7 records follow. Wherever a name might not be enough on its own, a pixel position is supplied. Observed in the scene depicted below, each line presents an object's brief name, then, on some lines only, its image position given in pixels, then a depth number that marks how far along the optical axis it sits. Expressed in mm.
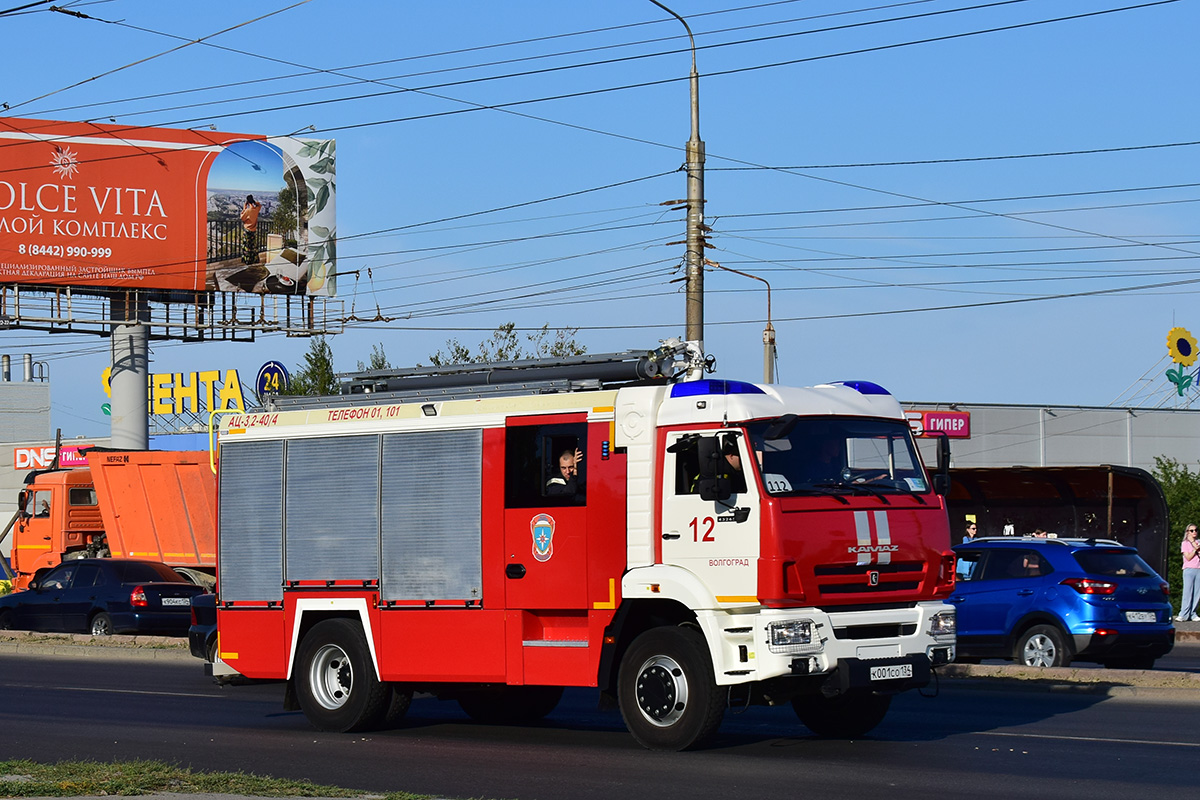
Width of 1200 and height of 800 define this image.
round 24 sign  52156
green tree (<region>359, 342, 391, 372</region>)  56666
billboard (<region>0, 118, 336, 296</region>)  47406
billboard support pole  50781
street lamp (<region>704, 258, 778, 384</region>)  34594
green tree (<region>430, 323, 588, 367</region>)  50750
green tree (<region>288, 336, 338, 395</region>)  55094
